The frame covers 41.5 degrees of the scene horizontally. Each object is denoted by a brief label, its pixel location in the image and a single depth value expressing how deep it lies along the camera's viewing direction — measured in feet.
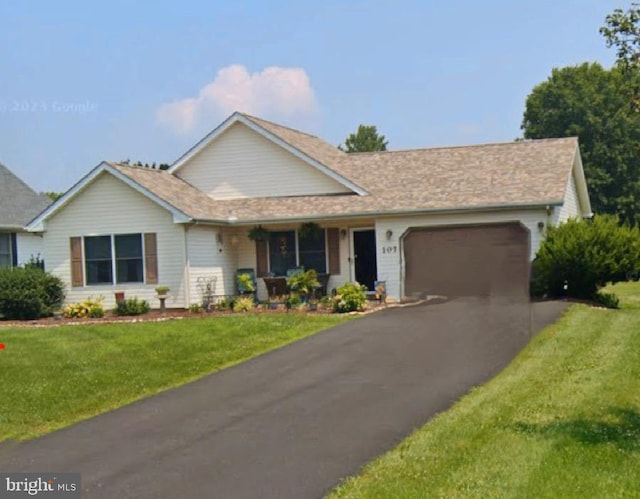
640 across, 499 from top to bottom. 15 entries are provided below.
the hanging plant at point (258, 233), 81.20
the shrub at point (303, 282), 74.13
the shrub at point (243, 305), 72.28
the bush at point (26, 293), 73.97
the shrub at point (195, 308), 73.00
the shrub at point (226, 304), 74.18
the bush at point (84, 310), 74.33
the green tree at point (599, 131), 153.38
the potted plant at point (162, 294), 73.61
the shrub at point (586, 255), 66.95
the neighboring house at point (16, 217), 101.96
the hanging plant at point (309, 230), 79.43
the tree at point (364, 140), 242.37
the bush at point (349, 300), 67.36
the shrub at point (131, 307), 74.02
